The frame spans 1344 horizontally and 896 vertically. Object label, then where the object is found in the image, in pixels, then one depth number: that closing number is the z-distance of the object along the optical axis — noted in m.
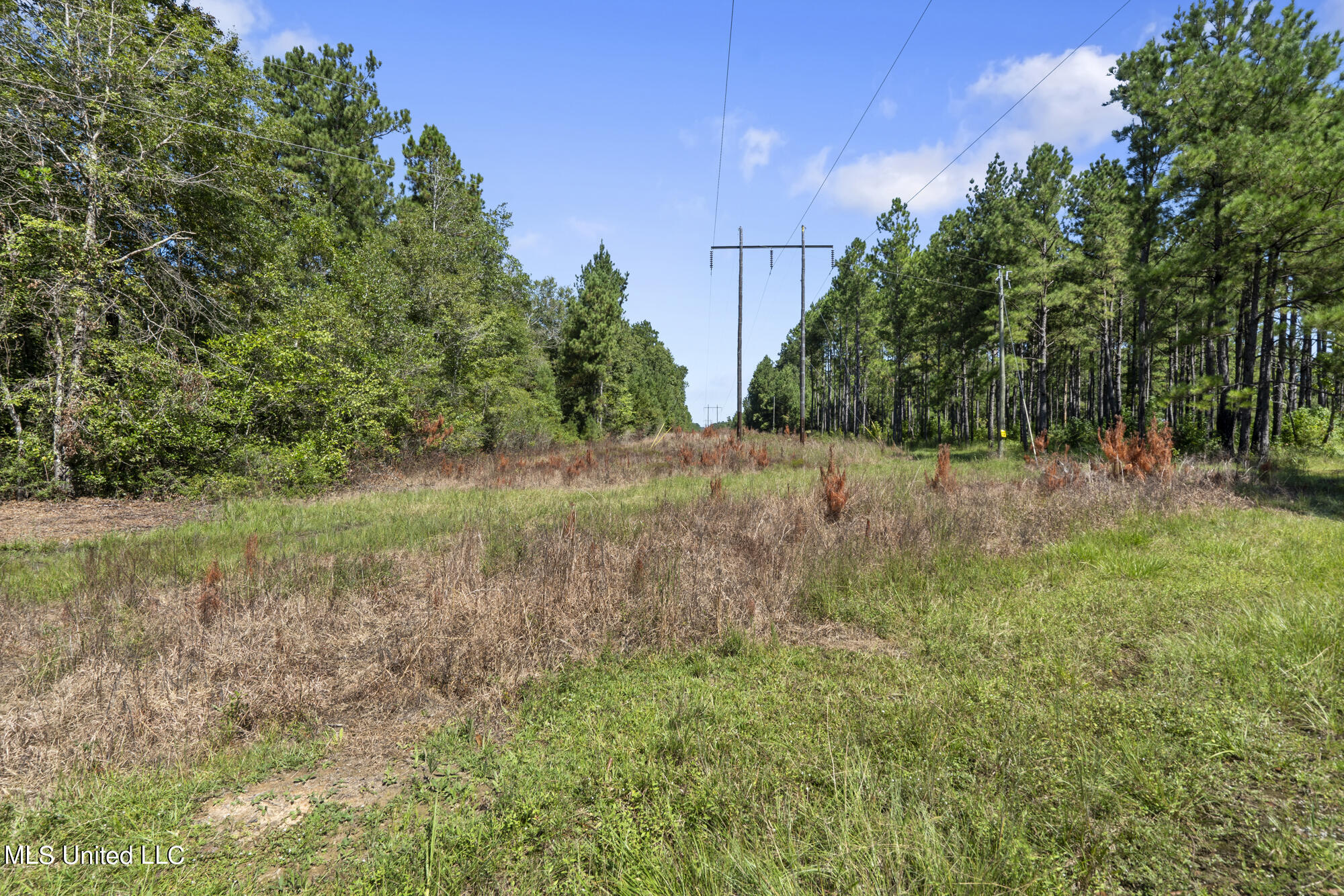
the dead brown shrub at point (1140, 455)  9.32
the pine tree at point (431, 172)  21.02
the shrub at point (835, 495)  7.61
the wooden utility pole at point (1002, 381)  18.94
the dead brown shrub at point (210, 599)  4.50
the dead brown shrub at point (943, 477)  9.30
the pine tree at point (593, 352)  28.05
